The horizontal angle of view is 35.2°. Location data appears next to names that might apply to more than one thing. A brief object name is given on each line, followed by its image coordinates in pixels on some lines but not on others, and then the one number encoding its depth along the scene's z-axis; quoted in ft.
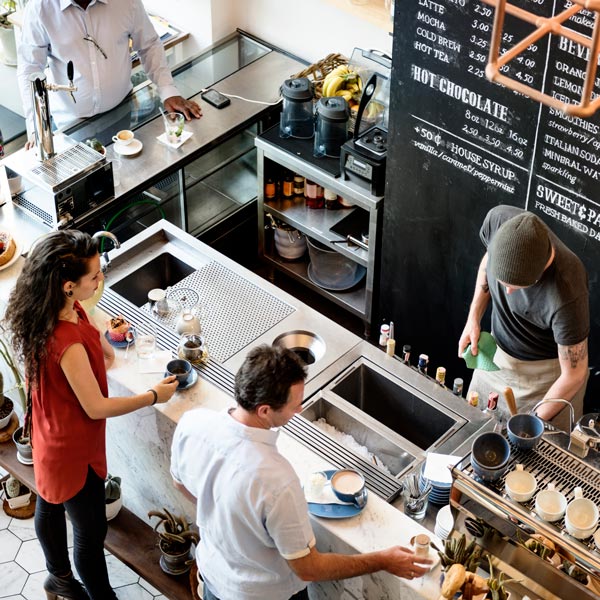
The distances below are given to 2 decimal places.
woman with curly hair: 9.93
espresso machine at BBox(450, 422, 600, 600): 9.29
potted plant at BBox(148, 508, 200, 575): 12.30
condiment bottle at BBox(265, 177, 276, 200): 17.53
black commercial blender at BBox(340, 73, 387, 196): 15.33
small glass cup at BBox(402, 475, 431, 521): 10.48
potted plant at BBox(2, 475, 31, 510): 14.47
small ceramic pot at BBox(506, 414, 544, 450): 10.05
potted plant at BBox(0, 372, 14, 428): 14.24
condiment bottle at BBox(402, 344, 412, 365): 12.38
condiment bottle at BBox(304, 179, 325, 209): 17.22
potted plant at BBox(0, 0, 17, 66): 20.33
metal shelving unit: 15.99
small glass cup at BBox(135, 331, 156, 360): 11.96
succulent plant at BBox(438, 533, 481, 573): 9.49
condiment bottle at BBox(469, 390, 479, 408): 11.89
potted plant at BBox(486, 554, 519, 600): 9.14
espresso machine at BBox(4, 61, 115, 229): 14.37
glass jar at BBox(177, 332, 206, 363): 11.93
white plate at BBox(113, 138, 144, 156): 16.42
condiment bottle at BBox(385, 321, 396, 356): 12.35
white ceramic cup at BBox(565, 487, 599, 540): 9.25
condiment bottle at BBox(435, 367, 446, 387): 12.03
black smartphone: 17.66
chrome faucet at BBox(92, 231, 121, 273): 13.58
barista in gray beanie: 10.99
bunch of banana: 16.63
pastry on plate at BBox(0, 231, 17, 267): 13.30
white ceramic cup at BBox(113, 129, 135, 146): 16.46
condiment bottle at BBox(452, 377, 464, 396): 12.07
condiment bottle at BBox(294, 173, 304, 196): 17.49
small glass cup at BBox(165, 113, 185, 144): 16.71
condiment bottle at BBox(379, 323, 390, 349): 12.55
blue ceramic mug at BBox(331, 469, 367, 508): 10.00
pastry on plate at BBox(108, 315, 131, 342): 12.07
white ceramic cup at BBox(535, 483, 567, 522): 9.34
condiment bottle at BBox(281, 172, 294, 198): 17.54
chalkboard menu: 12.34
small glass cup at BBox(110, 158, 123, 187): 15.92
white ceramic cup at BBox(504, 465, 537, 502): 9.50
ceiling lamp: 5.49
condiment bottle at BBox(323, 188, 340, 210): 17.21
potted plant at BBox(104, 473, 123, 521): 12.98
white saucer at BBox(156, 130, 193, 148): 16.69
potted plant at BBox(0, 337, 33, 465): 13.37
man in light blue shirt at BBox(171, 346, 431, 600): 8.71
